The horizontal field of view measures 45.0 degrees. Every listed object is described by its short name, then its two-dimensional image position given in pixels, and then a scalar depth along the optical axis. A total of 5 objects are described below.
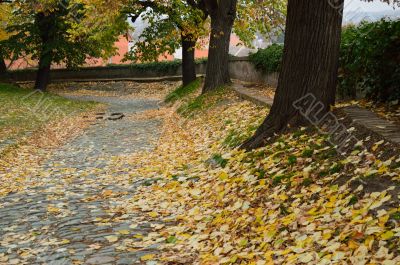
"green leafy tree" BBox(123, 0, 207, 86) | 19.93
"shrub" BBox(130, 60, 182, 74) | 39.19
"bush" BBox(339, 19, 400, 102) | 7.67
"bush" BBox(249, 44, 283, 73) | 16.16
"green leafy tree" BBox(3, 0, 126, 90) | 29.27
